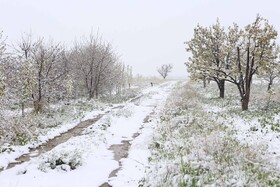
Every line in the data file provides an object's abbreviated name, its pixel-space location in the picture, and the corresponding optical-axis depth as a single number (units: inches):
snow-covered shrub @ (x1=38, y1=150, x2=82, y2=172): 327.6
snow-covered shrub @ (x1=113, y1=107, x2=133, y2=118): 763.6
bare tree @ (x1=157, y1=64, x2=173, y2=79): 3617.1
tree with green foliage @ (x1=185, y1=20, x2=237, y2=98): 862.5
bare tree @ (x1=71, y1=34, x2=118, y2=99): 1170.6
